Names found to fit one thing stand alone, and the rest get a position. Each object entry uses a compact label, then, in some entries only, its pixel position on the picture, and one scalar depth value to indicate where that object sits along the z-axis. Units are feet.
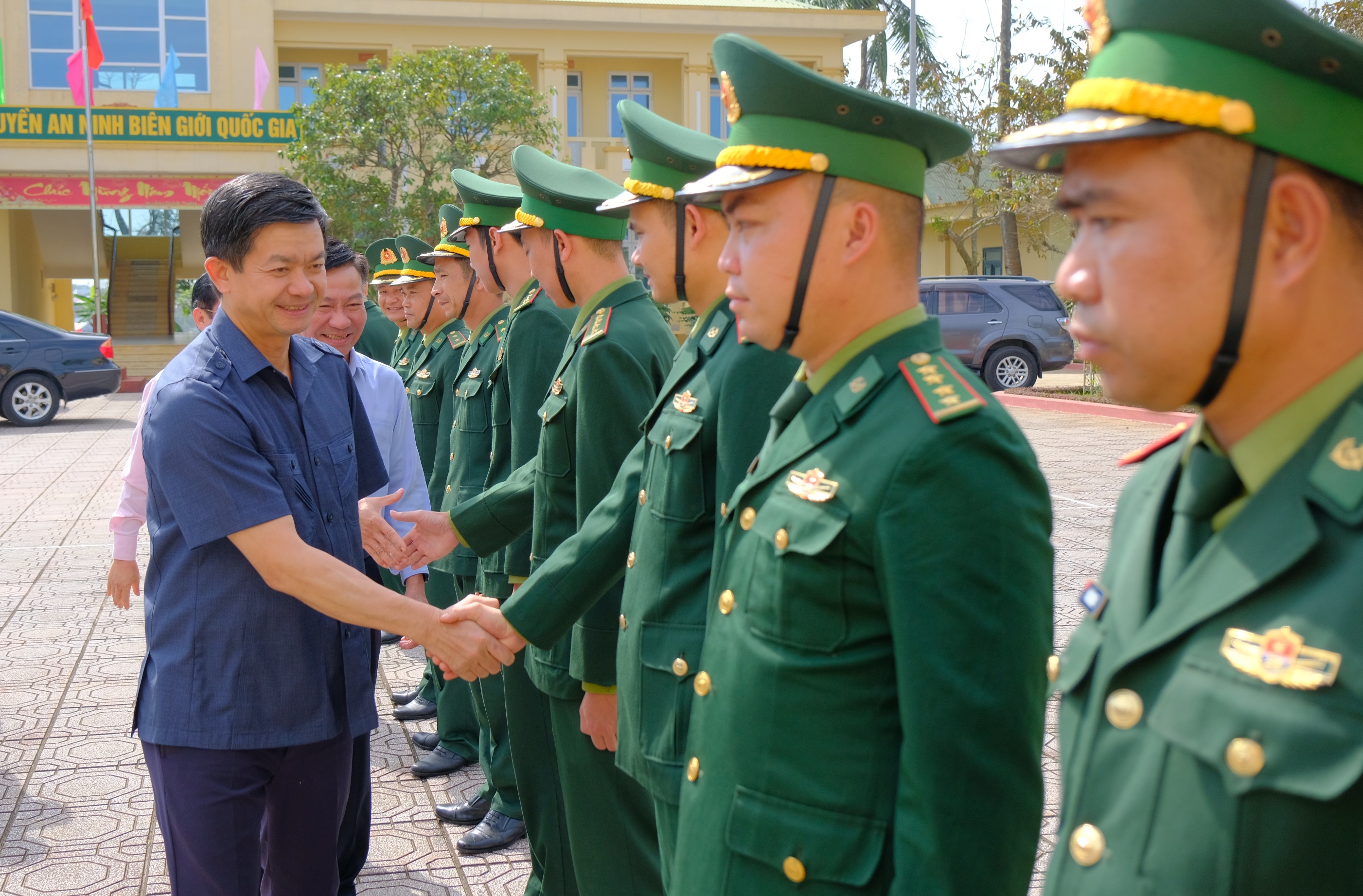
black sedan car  53.93
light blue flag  89.97
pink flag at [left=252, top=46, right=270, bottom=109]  86.74
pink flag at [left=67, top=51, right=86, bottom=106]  82.89
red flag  81.82
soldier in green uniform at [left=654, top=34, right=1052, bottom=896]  5.11
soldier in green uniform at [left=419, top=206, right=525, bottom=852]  13.48
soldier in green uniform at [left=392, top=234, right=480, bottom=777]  15.83
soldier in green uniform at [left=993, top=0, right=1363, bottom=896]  3.34
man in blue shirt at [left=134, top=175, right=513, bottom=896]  8.17
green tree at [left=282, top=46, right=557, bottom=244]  69.36
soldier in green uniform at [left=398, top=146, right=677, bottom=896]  9.68
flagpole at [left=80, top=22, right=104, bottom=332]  74.86
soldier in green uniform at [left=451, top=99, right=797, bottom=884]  7.61
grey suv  61.77
